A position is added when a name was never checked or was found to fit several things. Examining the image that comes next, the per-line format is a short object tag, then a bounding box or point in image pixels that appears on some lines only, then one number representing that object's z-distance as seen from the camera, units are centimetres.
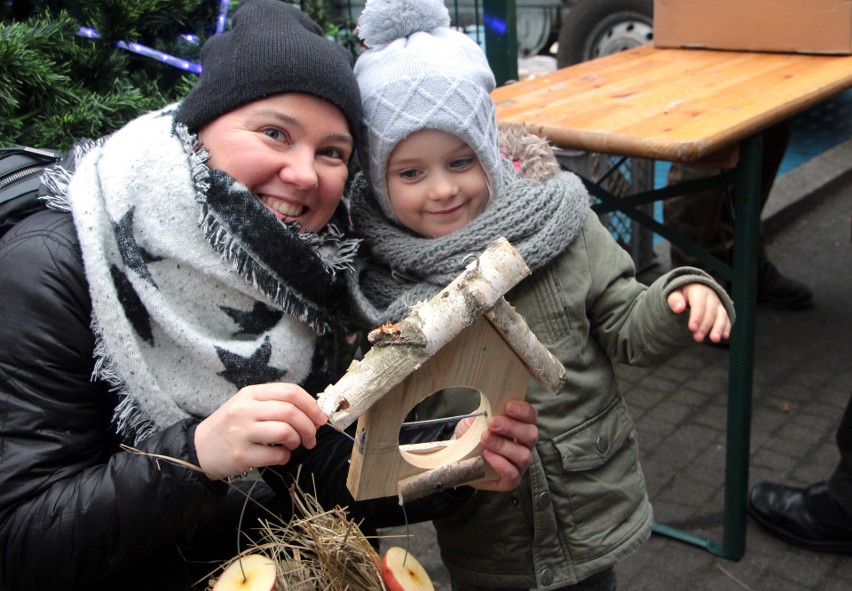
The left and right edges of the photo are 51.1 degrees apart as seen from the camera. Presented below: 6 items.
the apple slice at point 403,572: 142
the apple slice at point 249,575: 134
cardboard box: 321
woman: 150
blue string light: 236
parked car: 751
